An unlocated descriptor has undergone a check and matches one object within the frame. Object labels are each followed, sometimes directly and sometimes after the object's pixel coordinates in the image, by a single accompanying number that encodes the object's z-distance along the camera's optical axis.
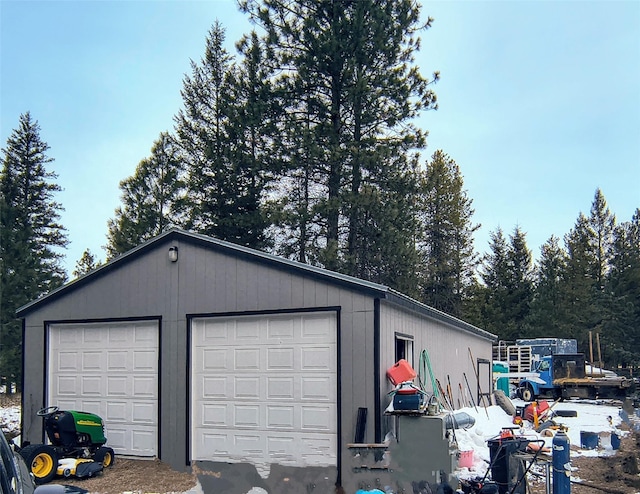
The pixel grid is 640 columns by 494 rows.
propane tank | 7.48
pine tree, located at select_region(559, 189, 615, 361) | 38.19
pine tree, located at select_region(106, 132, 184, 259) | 27.91
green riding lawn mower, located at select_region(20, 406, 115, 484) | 9.68
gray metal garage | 9.57
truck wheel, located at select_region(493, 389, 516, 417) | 18.49
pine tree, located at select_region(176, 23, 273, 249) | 23.16
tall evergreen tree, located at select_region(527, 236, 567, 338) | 37.53
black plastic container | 8.22
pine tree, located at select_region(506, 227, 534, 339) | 38.22
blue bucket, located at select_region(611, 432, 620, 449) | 12.38
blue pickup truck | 25.47
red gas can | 9.50
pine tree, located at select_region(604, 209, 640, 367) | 37.50
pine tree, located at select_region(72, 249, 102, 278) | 38.22
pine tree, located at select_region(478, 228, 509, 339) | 37.75
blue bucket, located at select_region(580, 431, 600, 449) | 12.87
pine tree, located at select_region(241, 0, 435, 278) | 21.73
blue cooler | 8.80
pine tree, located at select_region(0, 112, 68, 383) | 26.27
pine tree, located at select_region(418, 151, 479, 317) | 34.22
